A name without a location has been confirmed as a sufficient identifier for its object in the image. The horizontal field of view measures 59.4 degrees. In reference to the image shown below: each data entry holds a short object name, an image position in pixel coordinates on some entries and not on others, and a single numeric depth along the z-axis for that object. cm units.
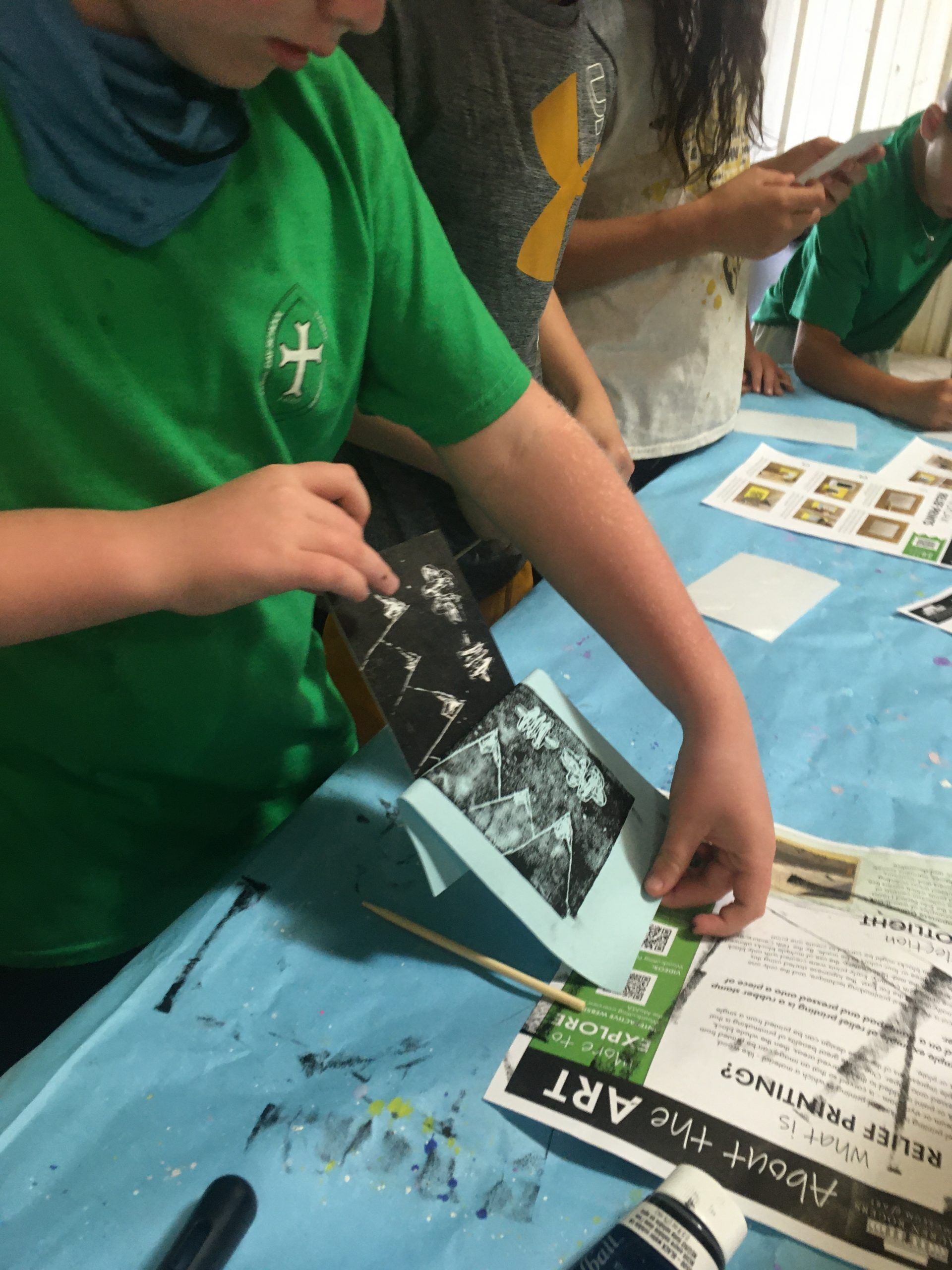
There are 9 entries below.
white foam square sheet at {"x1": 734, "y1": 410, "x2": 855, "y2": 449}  123
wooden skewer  46
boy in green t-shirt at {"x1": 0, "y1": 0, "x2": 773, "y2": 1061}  38
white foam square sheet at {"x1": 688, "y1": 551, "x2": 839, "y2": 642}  82
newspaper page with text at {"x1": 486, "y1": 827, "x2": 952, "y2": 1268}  38
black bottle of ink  33
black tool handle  34
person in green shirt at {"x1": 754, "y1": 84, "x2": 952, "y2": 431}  136
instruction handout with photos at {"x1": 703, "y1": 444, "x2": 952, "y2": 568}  97
